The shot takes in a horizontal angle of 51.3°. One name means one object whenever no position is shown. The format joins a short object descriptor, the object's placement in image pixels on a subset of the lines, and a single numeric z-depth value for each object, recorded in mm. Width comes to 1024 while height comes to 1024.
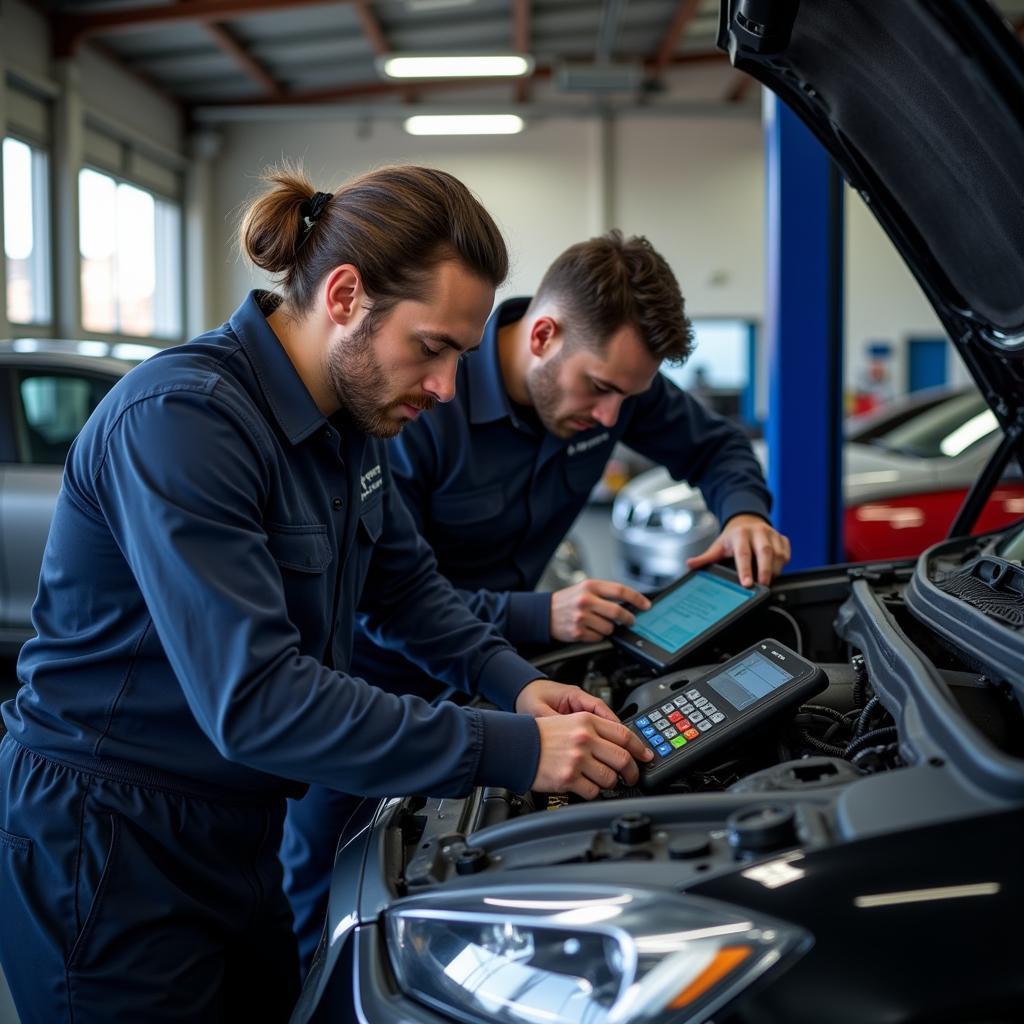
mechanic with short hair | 1813
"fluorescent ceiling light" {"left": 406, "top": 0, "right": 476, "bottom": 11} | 9219
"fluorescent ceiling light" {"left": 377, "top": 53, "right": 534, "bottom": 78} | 8906
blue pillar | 3252
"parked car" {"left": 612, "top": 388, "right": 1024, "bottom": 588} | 3996
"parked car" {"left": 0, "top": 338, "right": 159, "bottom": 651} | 3938
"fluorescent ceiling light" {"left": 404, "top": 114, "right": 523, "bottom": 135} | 11367
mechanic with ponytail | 1078
